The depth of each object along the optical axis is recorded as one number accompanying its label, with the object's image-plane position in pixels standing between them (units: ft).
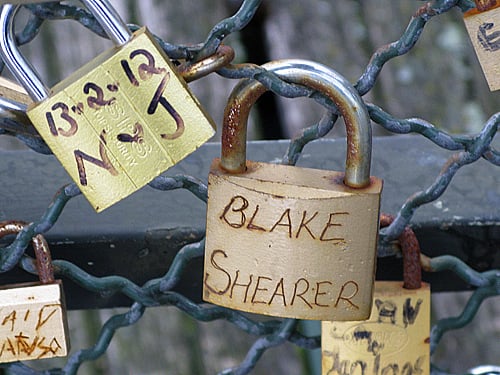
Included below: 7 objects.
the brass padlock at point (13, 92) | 1.81
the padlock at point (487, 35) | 1.74
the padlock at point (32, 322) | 1.80
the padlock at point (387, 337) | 1.87
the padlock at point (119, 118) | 1.68
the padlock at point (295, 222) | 1.74
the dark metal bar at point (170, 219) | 1.91
